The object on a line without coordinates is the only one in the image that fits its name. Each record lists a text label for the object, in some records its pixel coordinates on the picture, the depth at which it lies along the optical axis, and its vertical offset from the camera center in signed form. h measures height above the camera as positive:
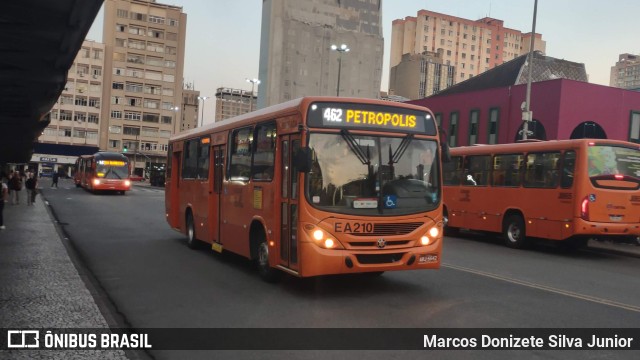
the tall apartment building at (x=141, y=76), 103.44 +15.38
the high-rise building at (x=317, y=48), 100.62 +22.43
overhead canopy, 7.54 +1.79
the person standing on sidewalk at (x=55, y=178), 48.06 -2.36
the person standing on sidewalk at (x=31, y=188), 25.67 -1.81
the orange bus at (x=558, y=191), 13.79 -0.27
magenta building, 32.62 +4.38
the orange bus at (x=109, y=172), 39.78 -1.33
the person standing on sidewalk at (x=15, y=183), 25.47 -1.59
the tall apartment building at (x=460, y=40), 151.62 +38.49
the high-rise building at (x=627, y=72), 187.50 +39.72
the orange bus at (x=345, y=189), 7.97 -0.31
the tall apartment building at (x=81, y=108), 98.38 +8.24
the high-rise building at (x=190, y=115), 164.15 +13.47
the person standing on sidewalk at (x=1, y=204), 15.62 -1.61
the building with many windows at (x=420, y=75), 133.50 +25.33
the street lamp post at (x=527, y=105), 24.24 +3.36
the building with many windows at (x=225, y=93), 186.57 +24.33
